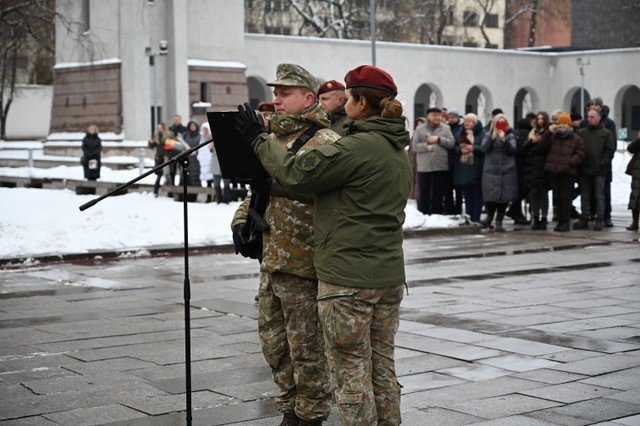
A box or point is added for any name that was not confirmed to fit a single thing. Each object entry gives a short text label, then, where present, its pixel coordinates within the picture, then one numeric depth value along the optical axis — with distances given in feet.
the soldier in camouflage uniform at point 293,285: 20.90
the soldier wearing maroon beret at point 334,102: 24.09
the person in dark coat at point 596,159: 64.08
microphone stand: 20.77
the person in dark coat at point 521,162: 67.46
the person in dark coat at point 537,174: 64.59
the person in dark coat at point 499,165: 63.72
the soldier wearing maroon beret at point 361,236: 18.38
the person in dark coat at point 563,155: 62.90
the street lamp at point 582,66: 191.29
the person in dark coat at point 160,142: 93.20
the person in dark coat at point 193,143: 90.43
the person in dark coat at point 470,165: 66.44
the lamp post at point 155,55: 142.70
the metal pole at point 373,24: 113.44
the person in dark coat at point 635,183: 63.82
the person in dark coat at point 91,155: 103.19
